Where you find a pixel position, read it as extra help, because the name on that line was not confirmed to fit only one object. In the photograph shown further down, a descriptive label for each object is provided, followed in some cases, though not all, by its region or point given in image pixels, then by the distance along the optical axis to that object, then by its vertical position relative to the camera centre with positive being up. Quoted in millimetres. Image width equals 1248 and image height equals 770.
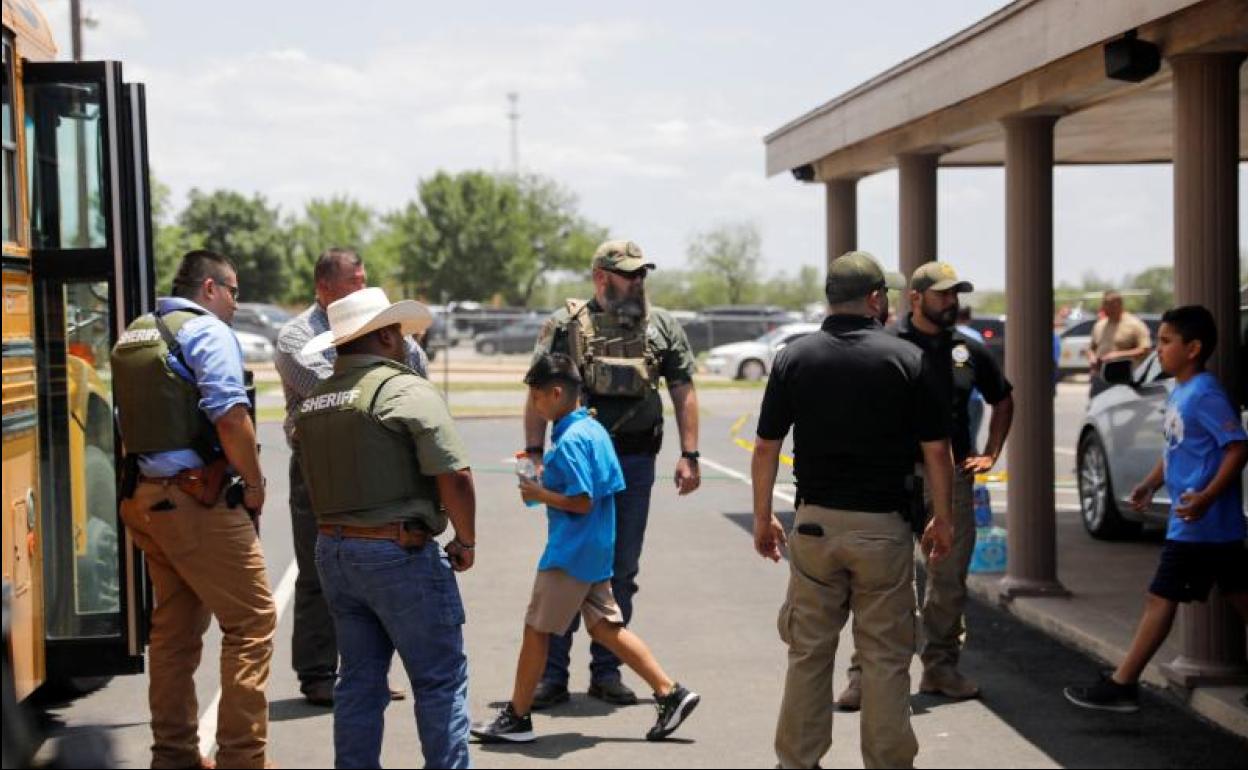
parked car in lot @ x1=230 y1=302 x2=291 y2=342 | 56656 -172
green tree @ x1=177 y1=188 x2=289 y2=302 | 94500 +4682
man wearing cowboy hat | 5418 -697
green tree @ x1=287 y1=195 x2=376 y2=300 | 101188 +5692
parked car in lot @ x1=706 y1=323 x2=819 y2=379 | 41750 -1215
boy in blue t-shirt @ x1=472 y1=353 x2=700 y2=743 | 6777 -1052
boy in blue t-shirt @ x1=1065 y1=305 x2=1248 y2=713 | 7102 -806
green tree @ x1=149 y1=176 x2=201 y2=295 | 62031 +3255
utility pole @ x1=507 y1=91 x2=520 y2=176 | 107750 +13284
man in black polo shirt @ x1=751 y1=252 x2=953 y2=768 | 6145 -730
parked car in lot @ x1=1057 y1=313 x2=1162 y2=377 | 37875 -999
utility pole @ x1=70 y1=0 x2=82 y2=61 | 31589 +5732
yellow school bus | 6691 +110
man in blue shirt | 6160 -755
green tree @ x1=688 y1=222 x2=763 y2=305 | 117875 +3925
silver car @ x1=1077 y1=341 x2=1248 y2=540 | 11609 -1112
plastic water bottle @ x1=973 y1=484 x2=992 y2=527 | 9820 -1252
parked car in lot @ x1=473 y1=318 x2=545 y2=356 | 56406 -902
